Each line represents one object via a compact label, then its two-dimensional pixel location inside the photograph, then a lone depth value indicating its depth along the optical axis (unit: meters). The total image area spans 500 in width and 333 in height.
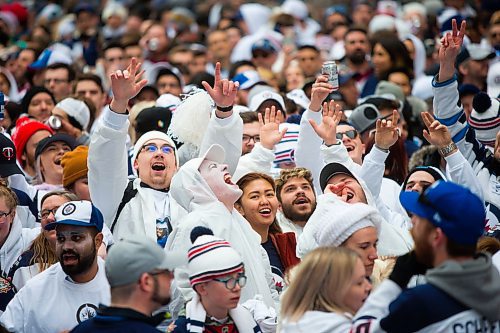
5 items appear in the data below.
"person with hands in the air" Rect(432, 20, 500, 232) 17.12
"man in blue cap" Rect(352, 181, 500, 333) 10.46
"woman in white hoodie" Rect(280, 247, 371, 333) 11.20
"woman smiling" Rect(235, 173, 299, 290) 16.20
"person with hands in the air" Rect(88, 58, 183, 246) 15.80
